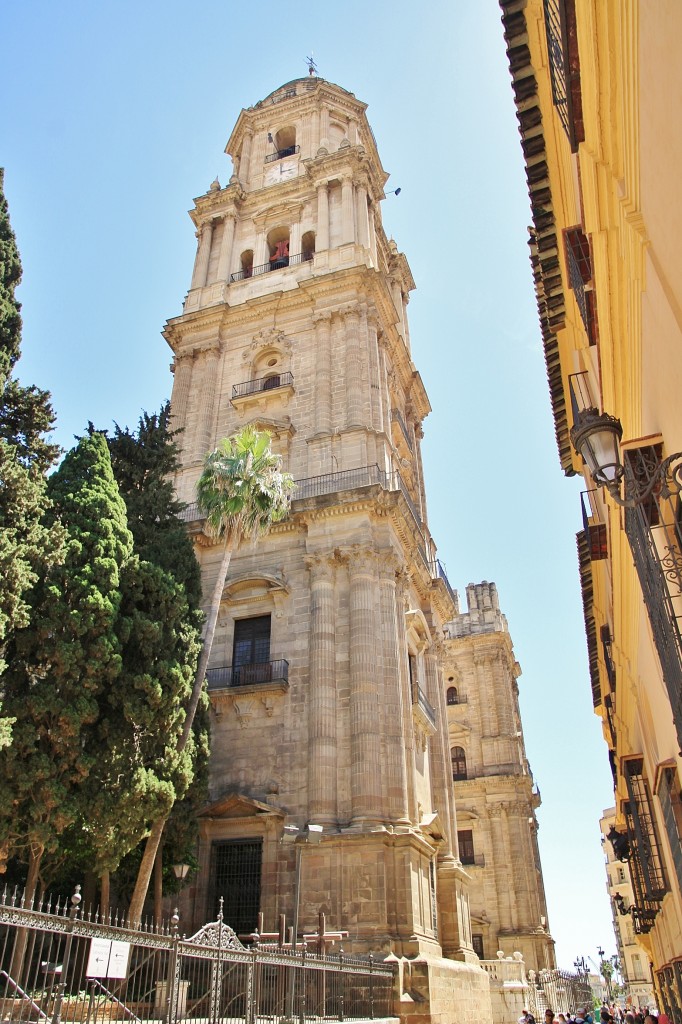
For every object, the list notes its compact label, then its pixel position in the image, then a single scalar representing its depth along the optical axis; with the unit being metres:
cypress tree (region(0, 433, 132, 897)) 12.58
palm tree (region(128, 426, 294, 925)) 17.81
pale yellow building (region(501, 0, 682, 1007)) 4.41
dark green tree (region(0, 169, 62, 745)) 12.91
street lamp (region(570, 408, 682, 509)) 4.52
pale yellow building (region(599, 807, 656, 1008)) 69.88
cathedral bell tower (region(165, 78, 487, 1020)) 16.78
